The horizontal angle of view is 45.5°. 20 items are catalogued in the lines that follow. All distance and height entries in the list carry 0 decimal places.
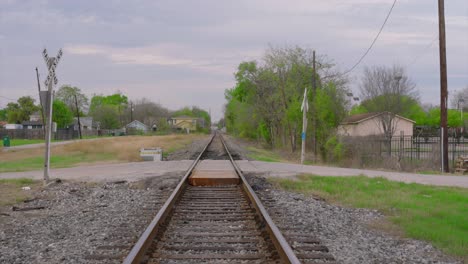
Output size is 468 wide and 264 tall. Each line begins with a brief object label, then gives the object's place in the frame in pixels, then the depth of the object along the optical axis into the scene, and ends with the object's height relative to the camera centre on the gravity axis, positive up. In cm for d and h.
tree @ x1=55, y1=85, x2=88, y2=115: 15888 +1173
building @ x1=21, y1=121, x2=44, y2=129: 12192 +248
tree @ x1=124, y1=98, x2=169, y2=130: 17156 +781
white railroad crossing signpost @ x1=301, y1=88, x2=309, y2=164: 2284 +66
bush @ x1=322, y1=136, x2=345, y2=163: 3709 -95
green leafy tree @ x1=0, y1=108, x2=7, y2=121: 18515 +704
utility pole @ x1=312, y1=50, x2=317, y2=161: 3983 +131
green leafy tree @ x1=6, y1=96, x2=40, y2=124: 13462 +636
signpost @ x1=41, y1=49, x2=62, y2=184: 1571 +115
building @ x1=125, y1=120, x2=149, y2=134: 14388 +309
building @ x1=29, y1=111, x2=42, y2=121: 13438 +484
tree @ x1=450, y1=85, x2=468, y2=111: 11860 +804
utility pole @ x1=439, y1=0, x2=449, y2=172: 2481 +252
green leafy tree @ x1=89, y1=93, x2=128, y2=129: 15050 +536
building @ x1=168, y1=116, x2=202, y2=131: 17965 +373
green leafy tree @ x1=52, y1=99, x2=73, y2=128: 10562 +414
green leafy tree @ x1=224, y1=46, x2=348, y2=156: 3978 +356
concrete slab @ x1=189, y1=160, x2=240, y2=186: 1575 -117
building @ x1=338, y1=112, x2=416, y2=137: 6244 +165
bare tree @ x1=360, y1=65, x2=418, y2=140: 6278 +487
